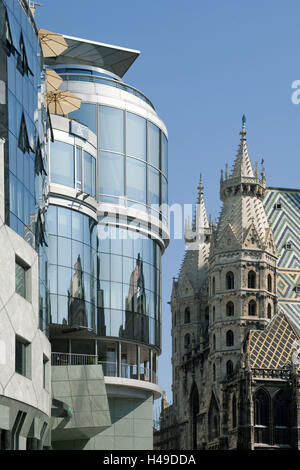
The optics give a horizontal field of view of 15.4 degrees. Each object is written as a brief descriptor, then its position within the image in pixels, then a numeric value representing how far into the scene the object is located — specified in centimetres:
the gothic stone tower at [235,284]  10931
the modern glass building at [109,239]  5981
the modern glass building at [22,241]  4397
